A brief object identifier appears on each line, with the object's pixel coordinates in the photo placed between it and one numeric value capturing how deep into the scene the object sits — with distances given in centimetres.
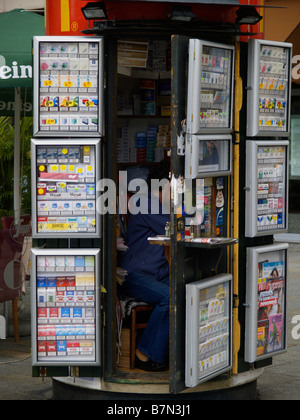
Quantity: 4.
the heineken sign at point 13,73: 1294
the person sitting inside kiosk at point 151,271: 1032
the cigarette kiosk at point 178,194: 900
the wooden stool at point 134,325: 1052
